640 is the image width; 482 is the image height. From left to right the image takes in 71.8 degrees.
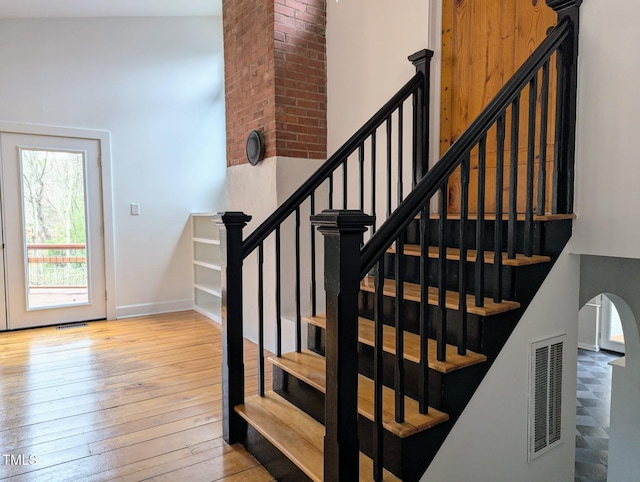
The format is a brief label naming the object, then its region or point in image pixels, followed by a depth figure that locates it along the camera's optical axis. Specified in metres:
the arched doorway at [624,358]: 2.64
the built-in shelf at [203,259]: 5.17
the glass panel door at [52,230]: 4.28
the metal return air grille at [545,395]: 1.98
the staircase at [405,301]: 1.45
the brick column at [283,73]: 3.47
